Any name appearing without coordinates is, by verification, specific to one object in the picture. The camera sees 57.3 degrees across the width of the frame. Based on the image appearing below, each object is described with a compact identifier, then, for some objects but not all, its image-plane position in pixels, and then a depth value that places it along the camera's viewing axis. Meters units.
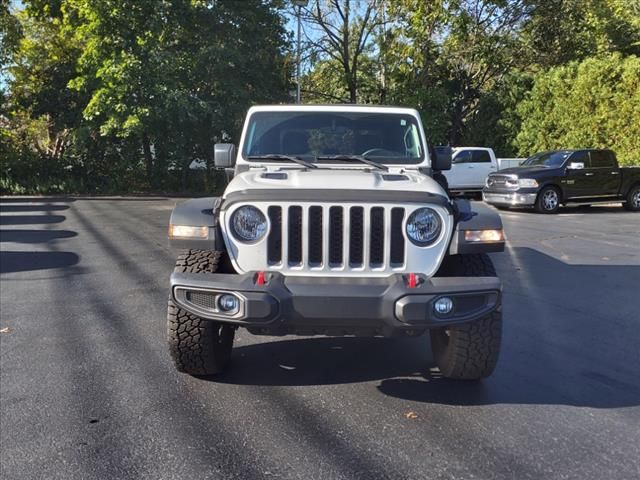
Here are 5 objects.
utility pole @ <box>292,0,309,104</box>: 21.54
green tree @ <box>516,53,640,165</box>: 18.66
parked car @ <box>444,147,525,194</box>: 19.73
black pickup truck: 15.06
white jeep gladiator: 3.21
